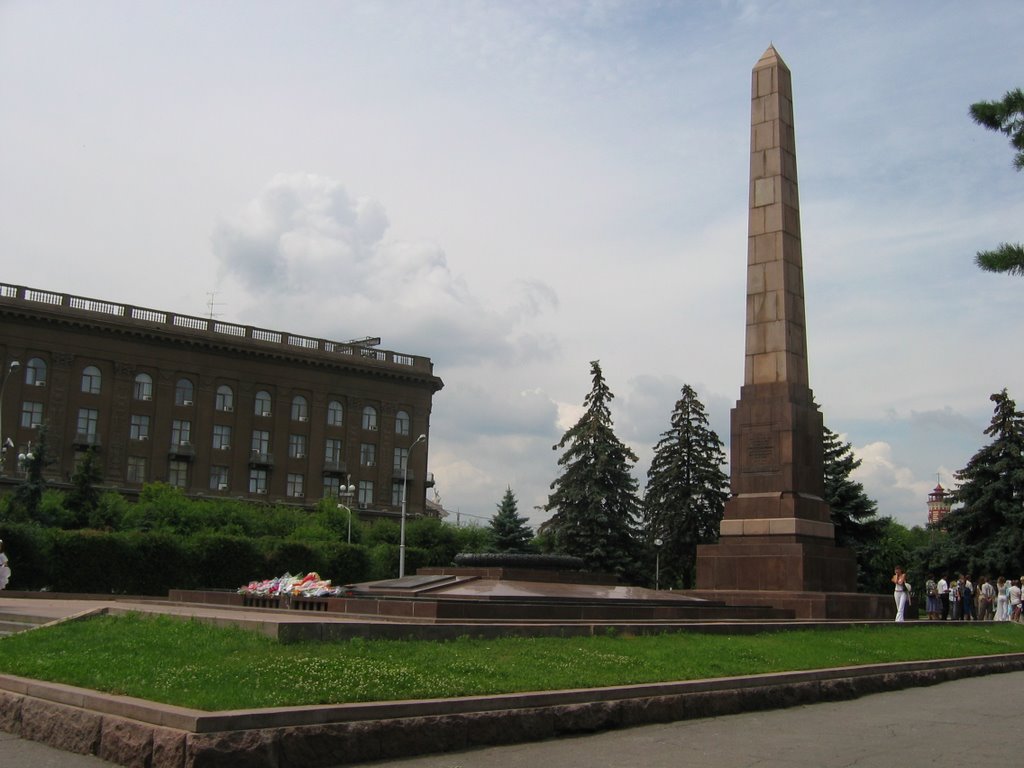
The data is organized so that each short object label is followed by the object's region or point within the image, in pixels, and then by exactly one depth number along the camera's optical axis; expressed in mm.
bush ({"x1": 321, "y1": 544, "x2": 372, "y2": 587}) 37438
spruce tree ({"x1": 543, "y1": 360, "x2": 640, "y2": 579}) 41000
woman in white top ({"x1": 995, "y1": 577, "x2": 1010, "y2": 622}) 28219
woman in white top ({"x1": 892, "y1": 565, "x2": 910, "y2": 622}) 21734
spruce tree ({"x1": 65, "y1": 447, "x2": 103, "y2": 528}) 43312
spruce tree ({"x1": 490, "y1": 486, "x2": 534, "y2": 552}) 33031
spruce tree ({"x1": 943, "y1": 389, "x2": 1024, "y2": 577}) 36094
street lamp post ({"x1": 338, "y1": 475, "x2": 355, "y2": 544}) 58538
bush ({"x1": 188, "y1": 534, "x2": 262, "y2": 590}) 33250
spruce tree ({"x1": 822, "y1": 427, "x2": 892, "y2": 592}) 39094
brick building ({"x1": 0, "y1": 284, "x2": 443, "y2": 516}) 56406
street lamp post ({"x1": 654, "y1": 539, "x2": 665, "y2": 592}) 43094
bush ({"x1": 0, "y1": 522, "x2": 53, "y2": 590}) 29016
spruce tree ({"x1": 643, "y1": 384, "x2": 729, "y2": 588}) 42531
